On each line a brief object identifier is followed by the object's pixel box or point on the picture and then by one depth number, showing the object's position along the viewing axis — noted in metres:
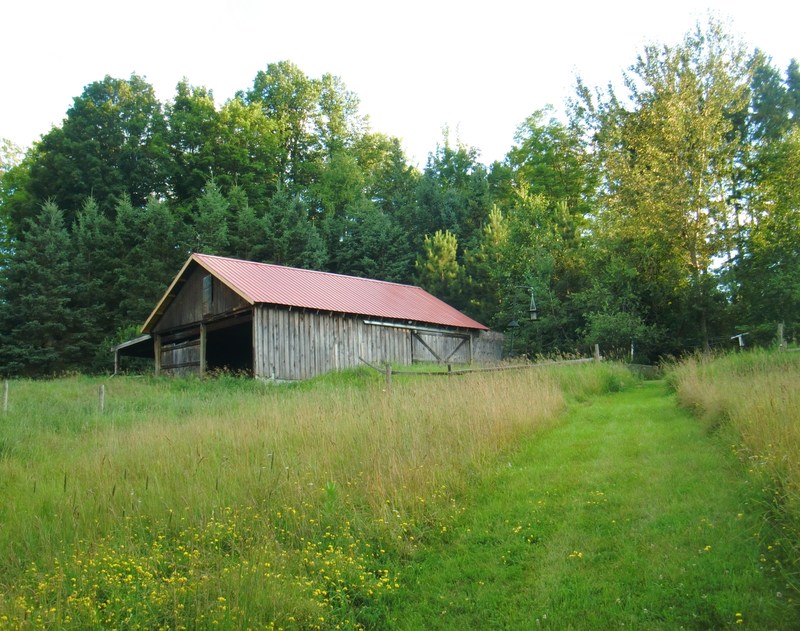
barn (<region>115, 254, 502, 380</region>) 22.98
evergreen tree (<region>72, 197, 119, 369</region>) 35.22
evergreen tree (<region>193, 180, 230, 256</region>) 38.09
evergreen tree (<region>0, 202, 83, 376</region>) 33.44
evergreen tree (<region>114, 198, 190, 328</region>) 36.00
